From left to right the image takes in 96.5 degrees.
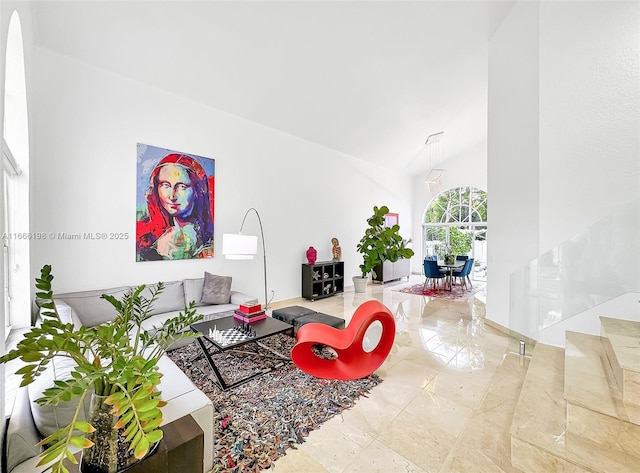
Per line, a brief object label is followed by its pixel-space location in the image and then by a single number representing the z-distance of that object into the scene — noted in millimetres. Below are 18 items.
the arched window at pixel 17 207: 2590
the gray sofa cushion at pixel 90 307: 3136
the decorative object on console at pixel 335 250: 6727
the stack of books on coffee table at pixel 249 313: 3188
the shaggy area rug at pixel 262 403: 1914
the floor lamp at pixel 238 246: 3562
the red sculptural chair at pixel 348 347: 2704
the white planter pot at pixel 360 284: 6918
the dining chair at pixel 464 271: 7113
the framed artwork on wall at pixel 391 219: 9031
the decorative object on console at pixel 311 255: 5976
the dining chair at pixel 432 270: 6931
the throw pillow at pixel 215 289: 4074
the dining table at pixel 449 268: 6932
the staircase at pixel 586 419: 1630
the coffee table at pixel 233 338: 2641
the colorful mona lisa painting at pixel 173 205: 3881
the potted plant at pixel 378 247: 6785
